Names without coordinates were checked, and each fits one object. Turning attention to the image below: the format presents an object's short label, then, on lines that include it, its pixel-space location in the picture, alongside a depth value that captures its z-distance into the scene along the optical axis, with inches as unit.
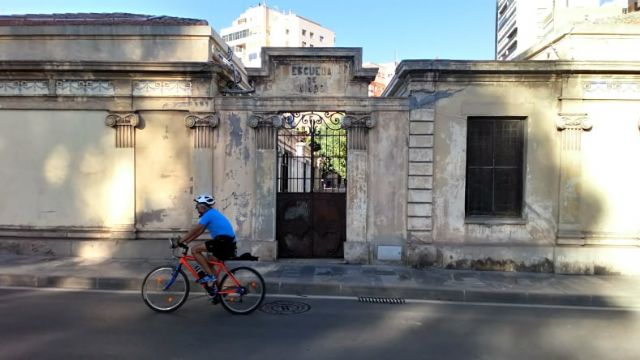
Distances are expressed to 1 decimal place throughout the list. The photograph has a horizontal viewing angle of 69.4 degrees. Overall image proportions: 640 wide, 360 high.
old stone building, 374.0
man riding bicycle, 265.7
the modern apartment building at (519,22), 2506.6
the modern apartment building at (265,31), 3809.1
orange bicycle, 262.4
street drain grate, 296.0
